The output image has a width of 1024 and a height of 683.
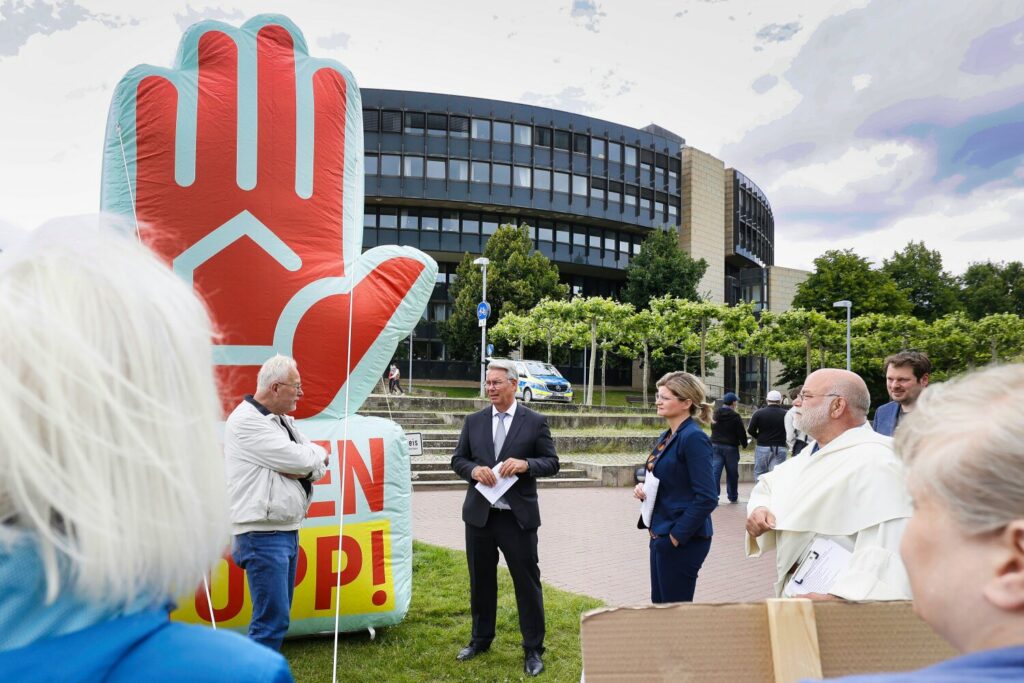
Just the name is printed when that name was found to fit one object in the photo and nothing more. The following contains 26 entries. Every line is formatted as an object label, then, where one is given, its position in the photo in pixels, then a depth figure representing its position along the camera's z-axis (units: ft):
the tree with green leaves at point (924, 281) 173.99
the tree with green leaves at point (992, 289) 184.44
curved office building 142.92
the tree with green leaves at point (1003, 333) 115.03
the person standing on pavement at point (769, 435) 37.29
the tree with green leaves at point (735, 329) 106.83
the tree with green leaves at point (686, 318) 104.12
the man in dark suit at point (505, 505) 15.65
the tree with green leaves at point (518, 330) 108.37
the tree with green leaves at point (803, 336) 107.86
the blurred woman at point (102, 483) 2.61
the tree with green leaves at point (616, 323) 101.47
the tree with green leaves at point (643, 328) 101.91
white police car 86.38
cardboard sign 4.50
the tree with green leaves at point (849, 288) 149.28
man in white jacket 12.23
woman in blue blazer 13.84
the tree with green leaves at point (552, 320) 104.01
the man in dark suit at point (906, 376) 17.99
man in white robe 8.23
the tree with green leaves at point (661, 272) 142.61
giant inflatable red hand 16.33
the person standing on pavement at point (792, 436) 36.90
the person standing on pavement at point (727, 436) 37.60
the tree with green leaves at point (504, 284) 125.70
